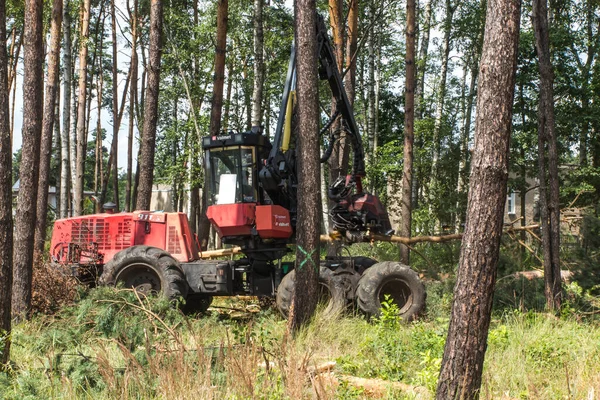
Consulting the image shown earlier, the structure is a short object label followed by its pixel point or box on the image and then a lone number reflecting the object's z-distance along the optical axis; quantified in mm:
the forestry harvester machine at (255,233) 11469
